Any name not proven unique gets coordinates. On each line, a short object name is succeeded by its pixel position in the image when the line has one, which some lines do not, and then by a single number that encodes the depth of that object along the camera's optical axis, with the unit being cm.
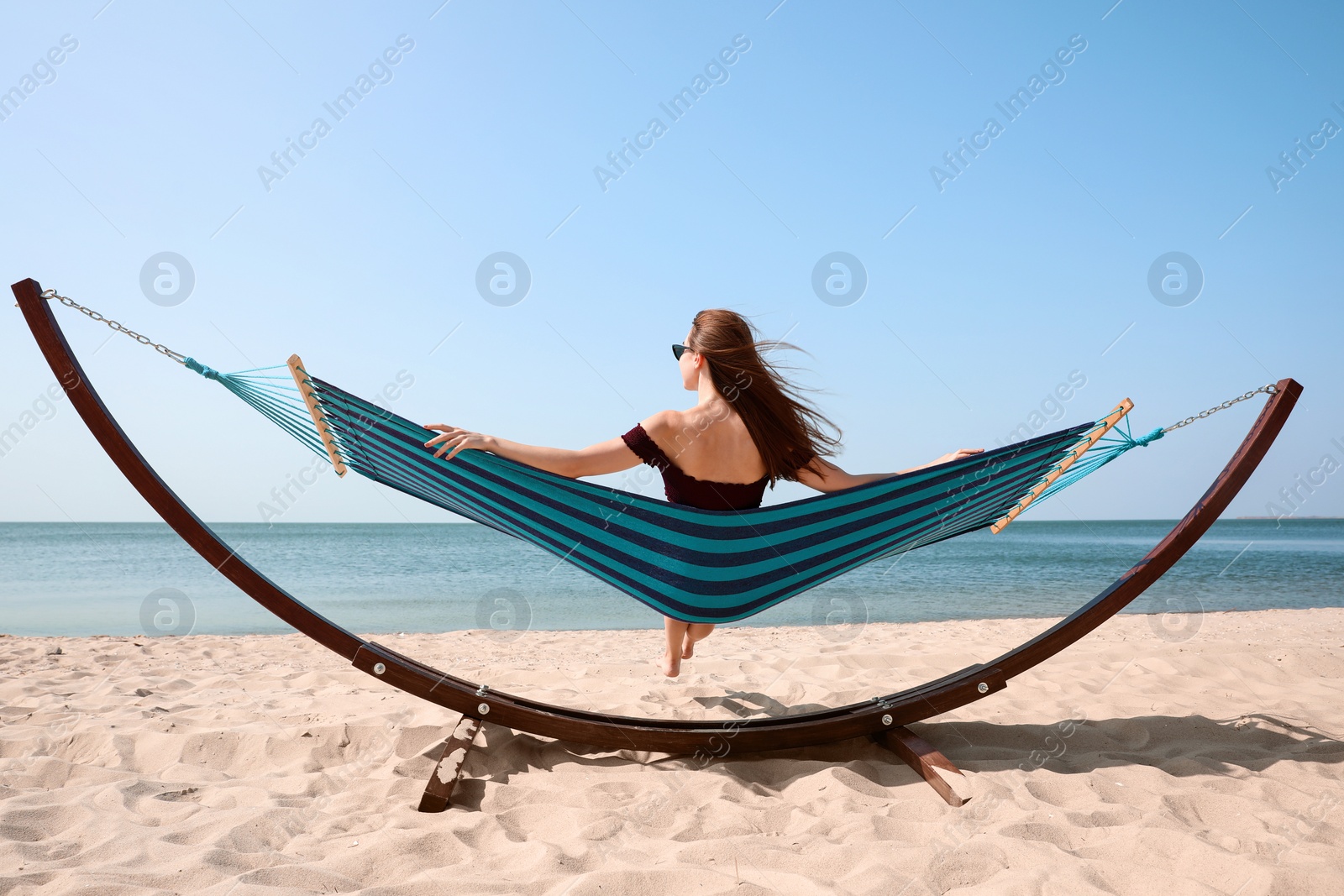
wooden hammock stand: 221
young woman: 249
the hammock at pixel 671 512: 228
